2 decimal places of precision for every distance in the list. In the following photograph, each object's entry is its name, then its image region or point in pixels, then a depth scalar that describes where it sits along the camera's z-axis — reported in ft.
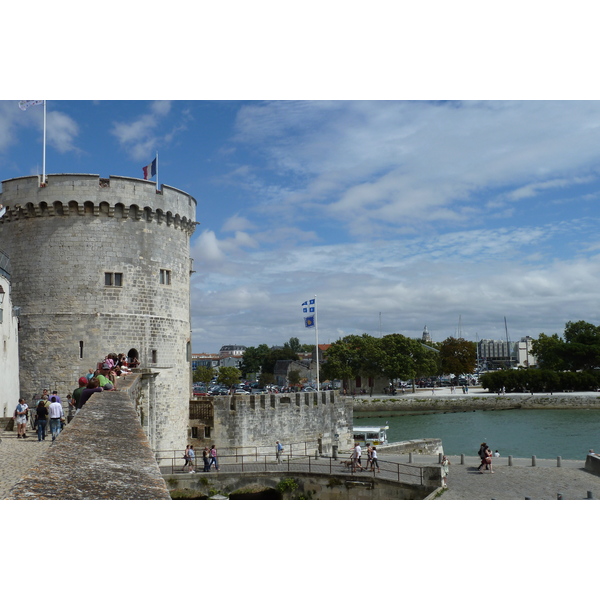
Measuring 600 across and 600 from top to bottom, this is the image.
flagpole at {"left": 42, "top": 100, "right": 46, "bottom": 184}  74.59
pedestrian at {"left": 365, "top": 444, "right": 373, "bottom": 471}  73.31
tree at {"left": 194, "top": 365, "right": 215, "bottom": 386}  340.47
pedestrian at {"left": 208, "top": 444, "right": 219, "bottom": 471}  79.20
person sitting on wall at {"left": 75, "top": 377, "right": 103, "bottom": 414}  37.37
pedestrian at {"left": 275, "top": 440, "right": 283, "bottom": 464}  90.32
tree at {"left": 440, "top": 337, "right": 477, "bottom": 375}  354.74
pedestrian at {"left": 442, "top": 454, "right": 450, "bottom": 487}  67.39
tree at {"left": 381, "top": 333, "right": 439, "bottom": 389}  283.18
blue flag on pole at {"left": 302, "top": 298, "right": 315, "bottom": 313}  118.83
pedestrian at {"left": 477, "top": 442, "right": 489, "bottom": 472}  78.23
